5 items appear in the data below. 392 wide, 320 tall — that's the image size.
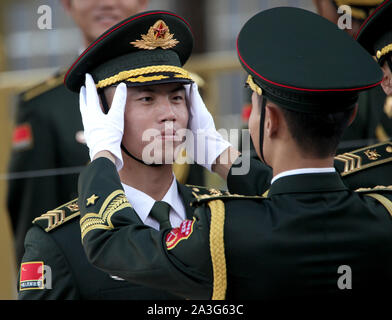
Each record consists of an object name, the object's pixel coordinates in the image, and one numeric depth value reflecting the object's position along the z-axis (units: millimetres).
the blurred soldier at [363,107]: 8094
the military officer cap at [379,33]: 6105
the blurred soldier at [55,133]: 9016
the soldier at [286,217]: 4742
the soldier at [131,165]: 5801
